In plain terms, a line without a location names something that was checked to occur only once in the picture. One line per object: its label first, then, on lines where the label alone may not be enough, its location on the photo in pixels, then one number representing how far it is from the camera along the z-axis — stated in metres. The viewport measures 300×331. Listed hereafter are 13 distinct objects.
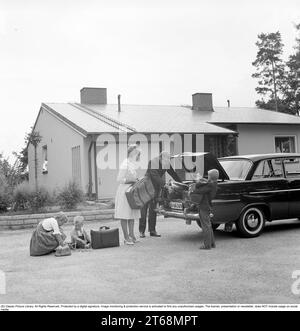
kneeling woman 7.92
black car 8.54
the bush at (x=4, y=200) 12.28
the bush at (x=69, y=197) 12.59
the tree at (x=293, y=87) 23.51
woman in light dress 8.73
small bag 7.86
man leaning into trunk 9.18
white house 17.44
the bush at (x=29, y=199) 12.35
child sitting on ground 8.36
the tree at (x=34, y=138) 19.89
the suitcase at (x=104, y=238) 8.47
